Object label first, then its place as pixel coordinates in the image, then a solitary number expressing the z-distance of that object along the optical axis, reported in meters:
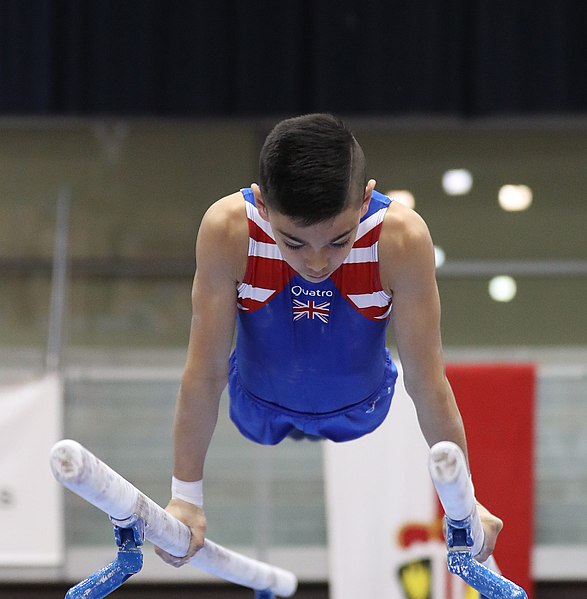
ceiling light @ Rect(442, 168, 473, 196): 11.67
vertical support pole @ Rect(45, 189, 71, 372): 10.79
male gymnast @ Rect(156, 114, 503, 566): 4.33
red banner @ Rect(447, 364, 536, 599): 9.77
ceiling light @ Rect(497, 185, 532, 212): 11.59
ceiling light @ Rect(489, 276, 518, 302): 11.05
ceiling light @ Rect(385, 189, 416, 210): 11.64
